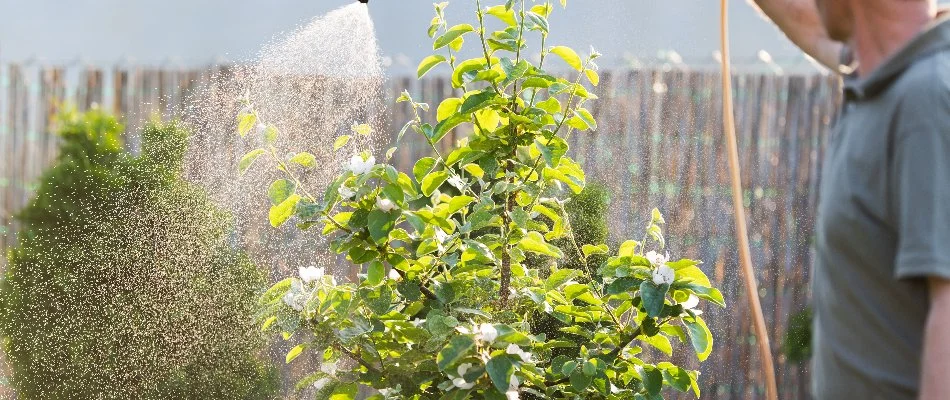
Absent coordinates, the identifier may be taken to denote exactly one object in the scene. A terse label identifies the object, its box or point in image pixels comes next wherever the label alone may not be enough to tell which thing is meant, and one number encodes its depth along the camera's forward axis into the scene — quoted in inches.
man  238.1
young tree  329.7
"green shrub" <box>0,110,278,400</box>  612.7
